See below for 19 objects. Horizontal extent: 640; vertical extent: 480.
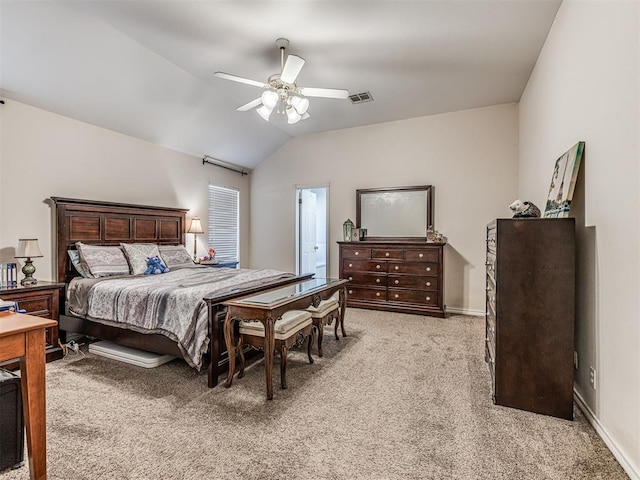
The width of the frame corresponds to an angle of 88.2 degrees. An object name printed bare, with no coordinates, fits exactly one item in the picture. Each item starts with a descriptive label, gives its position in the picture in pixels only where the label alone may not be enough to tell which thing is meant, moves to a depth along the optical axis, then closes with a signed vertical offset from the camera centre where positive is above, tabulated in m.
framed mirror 5.47 +0.37
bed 2.72 -0.47
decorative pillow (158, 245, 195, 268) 4.68 -0.31
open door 6.69 +0.04
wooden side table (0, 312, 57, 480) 1.51 -0.68
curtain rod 5.97 +1.34
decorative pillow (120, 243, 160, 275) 4.12 -0.25
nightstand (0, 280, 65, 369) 3.05 -0.65
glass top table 2.45 -0.60
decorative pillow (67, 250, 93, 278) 3.78 -0.32
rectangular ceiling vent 4.67 +1.97
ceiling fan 2.99 +1.39
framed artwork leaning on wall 2.37 +0.39
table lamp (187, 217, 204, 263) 5.45 +0.12
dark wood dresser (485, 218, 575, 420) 2.18 -0.56
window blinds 6.27 +0.24
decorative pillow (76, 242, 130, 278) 3.78 -0.30
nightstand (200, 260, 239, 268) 5.33 -0.51
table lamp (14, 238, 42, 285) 3.29 -0.18
